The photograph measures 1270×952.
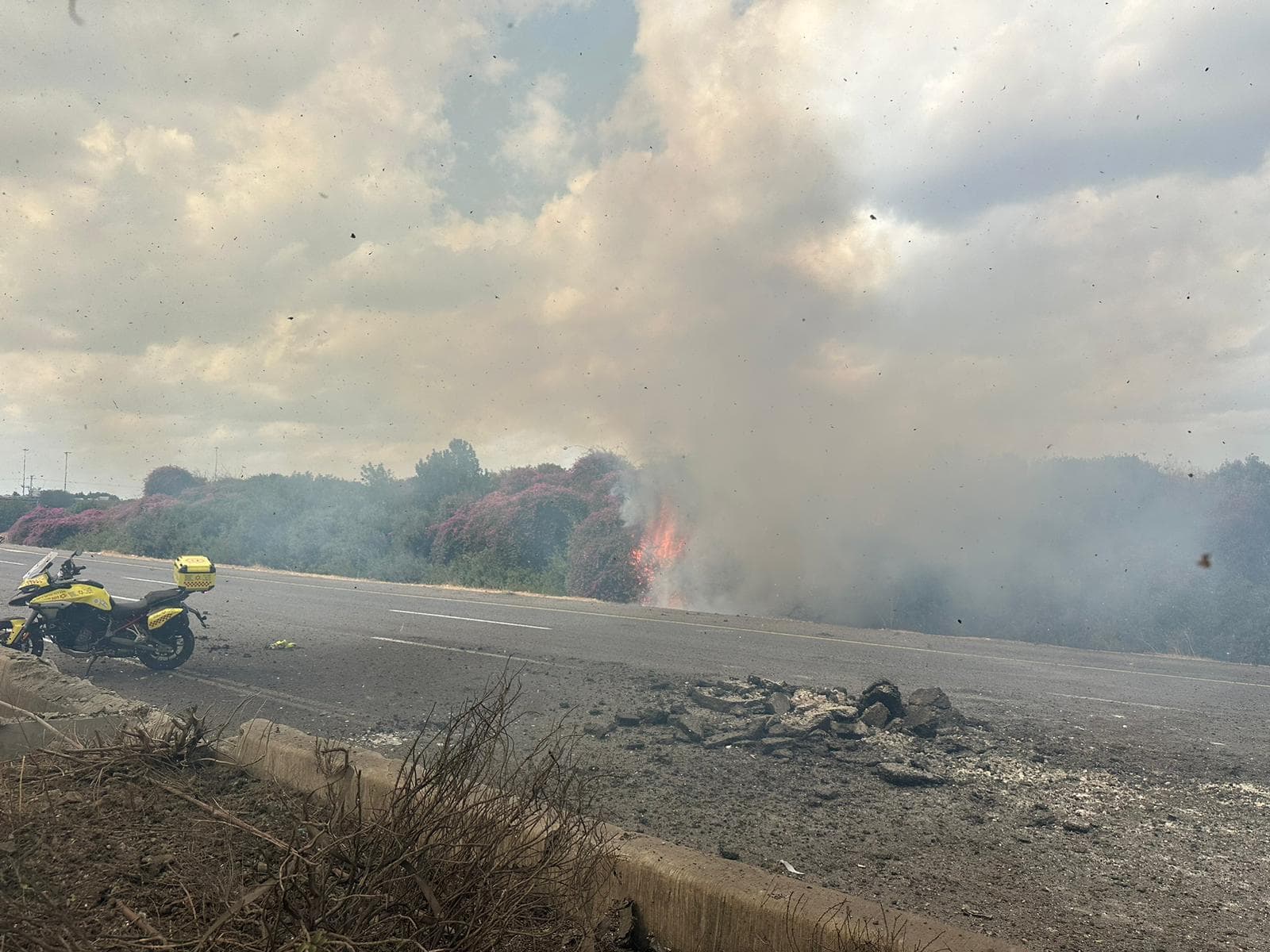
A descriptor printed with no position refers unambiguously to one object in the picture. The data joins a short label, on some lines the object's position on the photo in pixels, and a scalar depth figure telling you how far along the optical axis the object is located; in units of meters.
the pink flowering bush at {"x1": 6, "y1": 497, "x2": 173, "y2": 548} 42.06
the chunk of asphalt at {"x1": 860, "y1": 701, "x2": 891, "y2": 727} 8.21
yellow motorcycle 9.98
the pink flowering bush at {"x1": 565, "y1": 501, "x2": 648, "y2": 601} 25.98
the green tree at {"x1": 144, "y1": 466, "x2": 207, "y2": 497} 47.47
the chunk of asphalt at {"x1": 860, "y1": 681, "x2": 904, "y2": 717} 8.47
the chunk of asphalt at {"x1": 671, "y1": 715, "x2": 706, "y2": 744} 7.72
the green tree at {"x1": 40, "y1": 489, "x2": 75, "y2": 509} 56.19
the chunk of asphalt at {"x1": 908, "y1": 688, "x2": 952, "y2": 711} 8.67
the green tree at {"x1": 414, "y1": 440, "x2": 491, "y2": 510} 41.25
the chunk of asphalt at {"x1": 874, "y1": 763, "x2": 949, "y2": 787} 6.59
